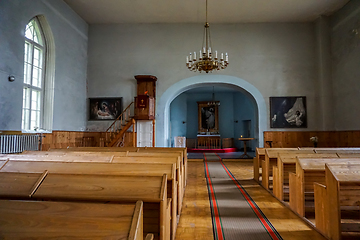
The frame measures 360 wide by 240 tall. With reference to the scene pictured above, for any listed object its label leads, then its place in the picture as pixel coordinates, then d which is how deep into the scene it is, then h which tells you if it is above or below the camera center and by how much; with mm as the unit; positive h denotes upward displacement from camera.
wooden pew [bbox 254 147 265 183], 5408 -591
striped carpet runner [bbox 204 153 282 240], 2507 -1061
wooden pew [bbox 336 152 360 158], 3896 -337
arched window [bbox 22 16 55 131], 7547 +1999
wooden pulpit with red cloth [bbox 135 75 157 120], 9500 +1561
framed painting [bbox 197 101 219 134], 16875 +1345
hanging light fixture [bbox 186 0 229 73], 6648 +2075
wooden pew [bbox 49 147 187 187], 4750 -297
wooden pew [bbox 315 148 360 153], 4881 -311
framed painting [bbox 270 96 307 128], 10039 +1023
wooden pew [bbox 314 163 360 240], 2248 -653
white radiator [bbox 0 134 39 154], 5754 -216
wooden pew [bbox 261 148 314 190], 4520 -568
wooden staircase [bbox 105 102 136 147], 9266 +266
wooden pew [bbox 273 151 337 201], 3725 -561
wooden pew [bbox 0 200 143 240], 996 -385
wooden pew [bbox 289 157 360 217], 2939 -573
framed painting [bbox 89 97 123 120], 10352 +1213
